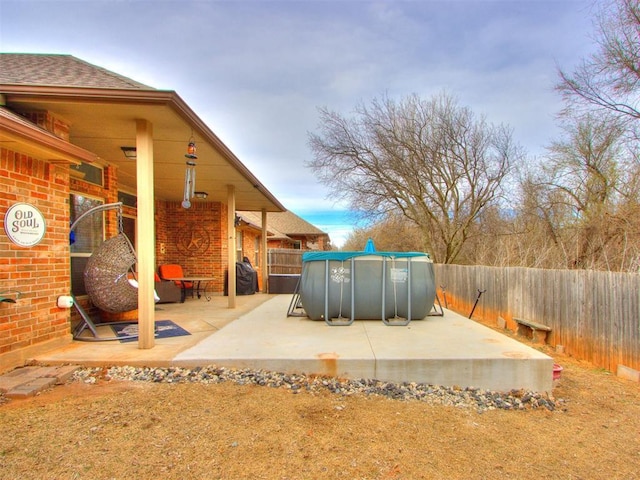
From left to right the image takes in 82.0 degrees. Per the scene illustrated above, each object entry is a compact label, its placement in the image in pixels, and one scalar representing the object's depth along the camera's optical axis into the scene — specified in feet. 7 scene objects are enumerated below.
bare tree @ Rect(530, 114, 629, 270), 28.09
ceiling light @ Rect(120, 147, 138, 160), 18.06
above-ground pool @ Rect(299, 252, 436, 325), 19.76
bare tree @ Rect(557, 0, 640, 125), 25.25
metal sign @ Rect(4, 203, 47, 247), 12.17
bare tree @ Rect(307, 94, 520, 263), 49.01
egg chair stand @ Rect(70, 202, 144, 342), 16.29
